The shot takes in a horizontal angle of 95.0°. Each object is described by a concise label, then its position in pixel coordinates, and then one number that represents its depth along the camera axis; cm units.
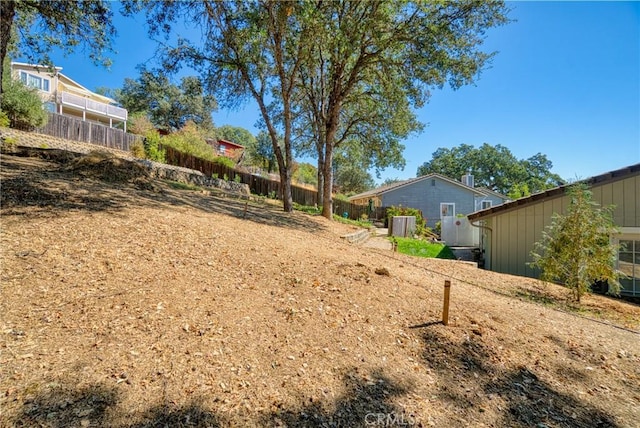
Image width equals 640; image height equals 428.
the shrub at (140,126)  1969
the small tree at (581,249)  567
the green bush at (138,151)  1389
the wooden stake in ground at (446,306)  326
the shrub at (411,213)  1792
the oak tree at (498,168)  5269
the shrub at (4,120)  1077
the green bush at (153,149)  1420
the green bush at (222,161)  1725
